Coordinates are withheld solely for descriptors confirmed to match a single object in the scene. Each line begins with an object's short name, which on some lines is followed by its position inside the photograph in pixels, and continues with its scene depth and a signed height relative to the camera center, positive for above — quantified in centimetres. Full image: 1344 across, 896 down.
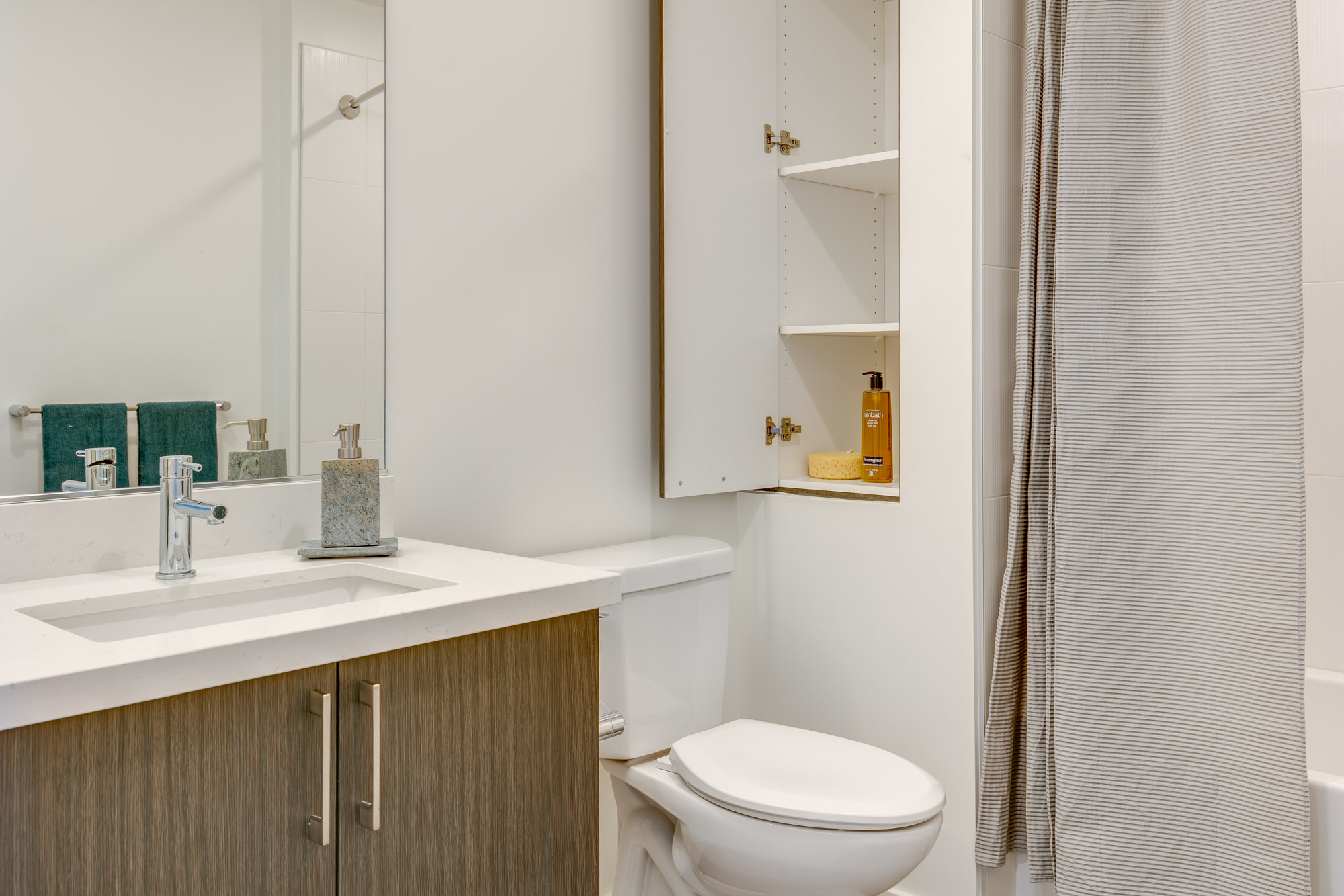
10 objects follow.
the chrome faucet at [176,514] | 110 -8
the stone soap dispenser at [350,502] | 125 -8
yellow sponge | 199 -4
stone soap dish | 123 -14
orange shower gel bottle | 192 +2
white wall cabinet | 180 +44
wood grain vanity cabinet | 75 -31
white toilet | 133 -51
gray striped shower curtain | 132 -4
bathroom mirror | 110 +27
